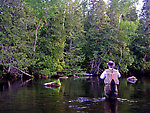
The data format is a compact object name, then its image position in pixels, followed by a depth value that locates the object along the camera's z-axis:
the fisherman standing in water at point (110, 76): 11.98
